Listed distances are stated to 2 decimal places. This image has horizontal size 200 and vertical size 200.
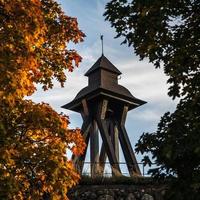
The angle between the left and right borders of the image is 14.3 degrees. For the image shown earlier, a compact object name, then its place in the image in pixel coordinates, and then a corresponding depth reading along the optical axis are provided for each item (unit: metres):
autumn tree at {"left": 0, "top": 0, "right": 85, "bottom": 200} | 15.42
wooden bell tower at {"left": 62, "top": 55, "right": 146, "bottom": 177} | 38.61
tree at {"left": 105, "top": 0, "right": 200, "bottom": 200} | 14.65
